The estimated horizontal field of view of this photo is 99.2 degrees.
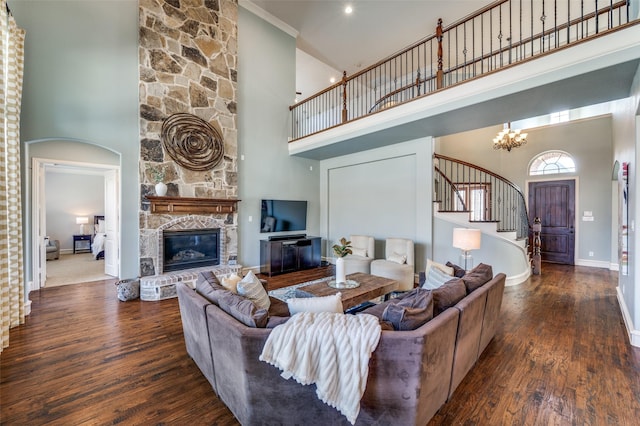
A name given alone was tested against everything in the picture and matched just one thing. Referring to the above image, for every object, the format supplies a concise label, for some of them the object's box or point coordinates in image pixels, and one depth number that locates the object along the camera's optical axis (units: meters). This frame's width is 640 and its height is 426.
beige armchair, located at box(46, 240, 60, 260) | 7.10
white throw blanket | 1.45
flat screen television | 6.26
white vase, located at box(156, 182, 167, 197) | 4.63
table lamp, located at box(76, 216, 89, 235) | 8.82
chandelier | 6.55
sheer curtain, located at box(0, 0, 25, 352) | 2.87
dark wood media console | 5.88
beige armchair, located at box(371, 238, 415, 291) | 4.76
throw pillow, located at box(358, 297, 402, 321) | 2.56
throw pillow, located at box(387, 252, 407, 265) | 5.14
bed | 7.52
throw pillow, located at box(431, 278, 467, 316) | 2.04
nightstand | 8.61
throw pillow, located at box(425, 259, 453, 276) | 3.10
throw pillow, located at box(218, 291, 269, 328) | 1.68
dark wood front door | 6.98
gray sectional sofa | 1.53
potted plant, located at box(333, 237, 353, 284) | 3.66
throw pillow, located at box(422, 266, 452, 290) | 2.83
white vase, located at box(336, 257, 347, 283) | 3.66
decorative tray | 3.60
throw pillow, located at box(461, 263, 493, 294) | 2.52
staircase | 5.14
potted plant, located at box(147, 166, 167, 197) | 4.62
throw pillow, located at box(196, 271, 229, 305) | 2.18
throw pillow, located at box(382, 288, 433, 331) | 1.67
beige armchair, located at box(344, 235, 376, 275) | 5.39
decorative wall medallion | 4.84
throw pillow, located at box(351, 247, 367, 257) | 5.84
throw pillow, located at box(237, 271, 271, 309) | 2.45
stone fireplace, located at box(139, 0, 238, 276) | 4.59
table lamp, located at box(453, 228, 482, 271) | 3.91
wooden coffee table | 3.26
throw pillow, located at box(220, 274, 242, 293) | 2.58
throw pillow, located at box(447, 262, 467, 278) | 3.21
